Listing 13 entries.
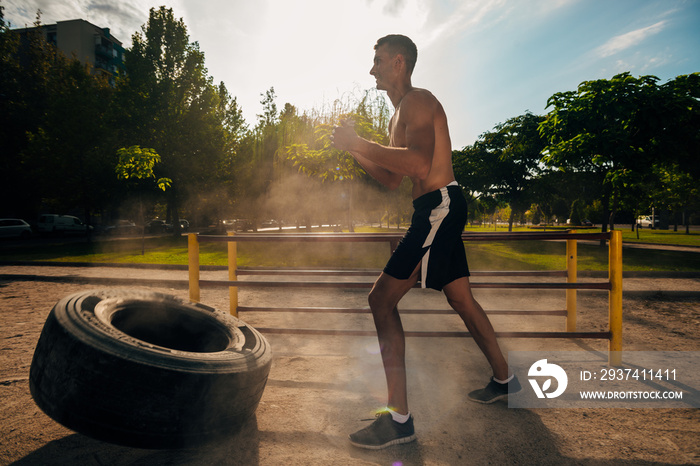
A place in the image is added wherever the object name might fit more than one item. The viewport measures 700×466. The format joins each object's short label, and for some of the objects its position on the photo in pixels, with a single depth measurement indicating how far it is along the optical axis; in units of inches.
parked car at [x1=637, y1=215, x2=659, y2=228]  2279.9
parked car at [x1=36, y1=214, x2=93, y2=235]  1182.3
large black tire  68.1
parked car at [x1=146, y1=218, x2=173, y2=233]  1615.4
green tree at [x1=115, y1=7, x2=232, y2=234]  1030.4
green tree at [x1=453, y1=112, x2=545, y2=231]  1125.7
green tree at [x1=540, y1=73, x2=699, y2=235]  578.2
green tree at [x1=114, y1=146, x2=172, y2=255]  594.6
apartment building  1927.9
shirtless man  81.9
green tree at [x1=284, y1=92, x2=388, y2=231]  511.2
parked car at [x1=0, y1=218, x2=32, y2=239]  982.4
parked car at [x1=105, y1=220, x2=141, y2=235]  1421.0
